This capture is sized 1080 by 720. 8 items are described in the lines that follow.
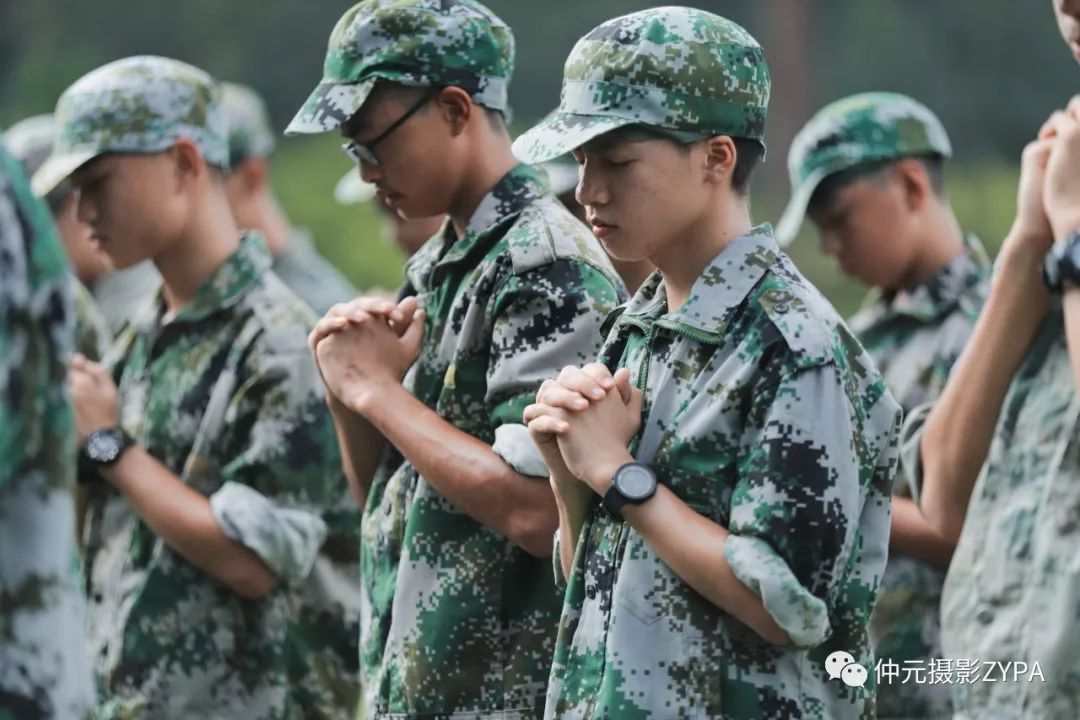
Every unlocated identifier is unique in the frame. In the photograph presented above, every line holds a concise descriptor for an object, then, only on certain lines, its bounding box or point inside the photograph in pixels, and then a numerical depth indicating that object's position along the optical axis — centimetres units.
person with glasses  784
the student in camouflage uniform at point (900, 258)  1037
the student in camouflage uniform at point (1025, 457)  711
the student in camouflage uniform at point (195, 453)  948
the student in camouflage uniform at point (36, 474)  484
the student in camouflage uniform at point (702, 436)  626
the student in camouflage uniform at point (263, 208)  1520
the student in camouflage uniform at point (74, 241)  1215
